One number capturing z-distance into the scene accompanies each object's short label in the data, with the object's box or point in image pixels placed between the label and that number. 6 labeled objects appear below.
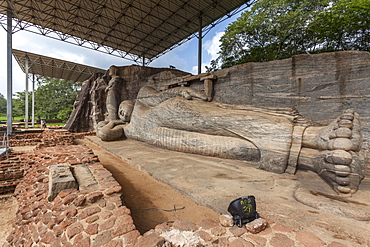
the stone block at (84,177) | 2.34
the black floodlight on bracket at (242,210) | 1.55
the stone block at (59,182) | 2.16
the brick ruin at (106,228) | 1.42
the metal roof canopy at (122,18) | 10.49
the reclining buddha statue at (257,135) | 2.22
